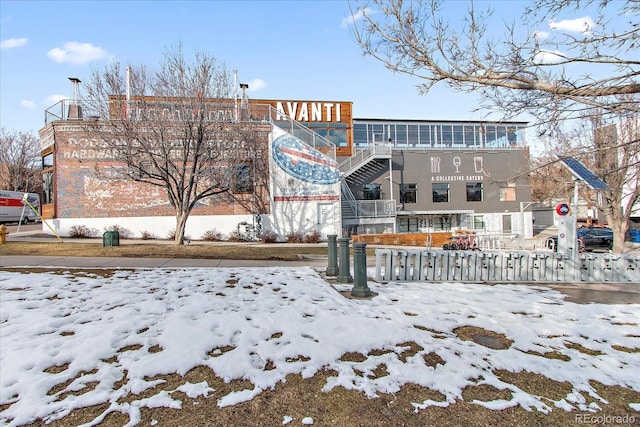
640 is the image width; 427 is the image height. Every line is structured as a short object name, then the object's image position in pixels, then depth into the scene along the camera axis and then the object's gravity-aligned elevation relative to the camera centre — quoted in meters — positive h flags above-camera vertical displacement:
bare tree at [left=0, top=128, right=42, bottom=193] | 44.81 +7.70
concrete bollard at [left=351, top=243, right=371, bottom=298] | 7.35 -1.09
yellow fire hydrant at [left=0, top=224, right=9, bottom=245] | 15.60 -0.39
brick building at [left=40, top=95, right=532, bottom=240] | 22.36 +2.02
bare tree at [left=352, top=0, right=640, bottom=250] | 4.85 +1.99
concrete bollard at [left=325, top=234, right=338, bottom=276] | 9.71 -1.01
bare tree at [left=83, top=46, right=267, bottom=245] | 15.27 +4.16
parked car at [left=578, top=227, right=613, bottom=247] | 25.20 -1.62
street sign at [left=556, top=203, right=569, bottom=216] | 10.85 +0.14
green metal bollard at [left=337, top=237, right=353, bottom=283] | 8.60 -1.05
